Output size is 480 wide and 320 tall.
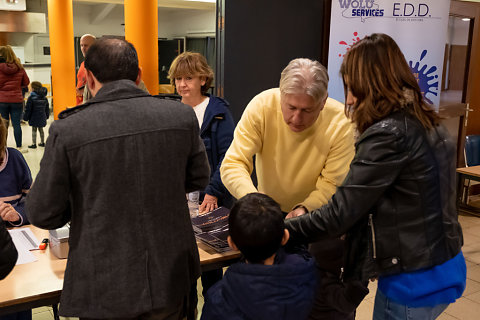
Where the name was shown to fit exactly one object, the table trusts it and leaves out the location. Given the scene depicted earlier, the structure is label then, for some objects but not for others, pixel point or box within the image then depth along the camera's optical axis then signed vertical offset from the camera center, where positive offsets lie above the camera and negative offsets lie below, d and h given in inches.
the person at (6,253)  49.5 -20.1
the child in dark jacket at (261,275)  59.8 -26.0
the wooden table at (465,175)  167.8 -37.7
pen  78.4 -29.9
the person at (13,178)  93.5 -23.6
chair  201.3 -35.1
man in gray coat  52.9 -14.6
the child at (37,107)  308.2 -31.8
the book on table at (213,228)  80.1 -29.1
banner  161.8 +11.5
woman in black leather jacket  58.2 -14.8
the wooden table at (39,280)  62.9 -30.4
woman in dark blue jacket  107.3 -10.3
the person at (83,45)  191.5 +5.1
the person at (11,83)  290.2 -15.8
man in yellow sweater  77.0 -14.0
